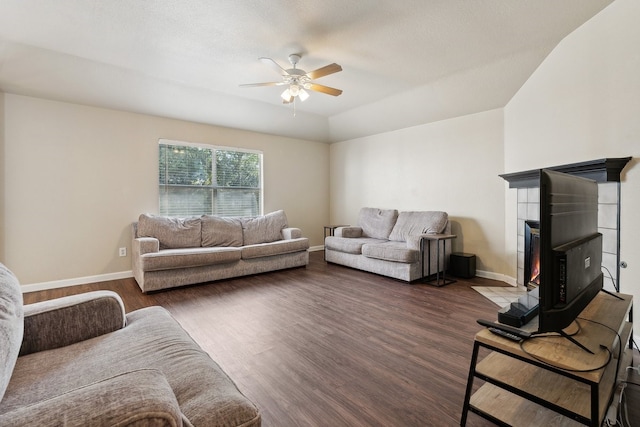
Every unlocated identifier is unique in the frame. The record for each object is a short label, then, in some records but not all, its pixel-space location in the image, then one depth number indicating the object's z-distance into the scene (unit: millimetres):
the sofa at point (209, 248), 3727
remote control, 1234
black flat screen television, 1099
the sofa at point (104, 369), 627
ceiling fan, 2957
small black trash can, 4254
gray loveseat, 4078
